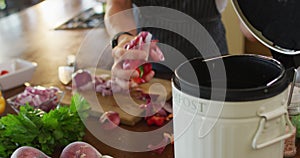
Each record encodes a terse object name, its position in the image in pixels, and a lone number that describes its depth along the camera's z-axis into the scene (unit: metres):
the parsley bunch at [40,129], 1.39
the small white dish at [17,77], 1.79
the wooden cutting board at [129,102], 1.53
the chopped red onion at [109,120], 1.50
